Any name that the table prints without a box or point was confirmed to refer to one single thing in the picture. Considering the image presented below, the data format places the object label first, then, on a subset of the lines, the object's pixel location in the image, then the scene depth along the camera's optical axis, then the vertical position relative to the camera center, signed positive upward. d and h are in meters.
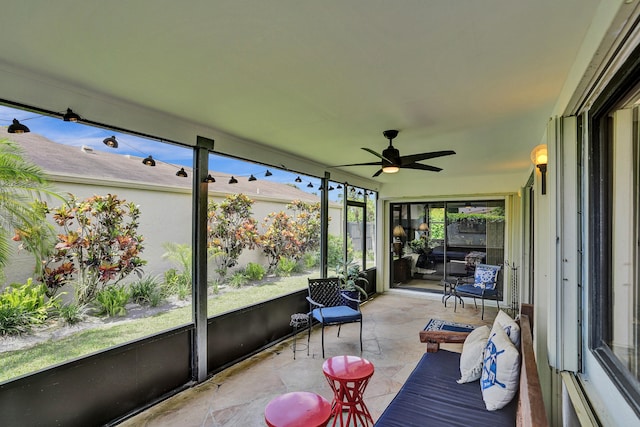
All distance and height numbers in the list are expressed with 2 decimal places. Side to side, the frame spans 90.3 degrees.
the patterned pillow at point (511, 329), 2.10 -0.77
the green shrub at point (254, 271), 4.08 -0.73
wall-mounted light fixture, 2.58 +0.46
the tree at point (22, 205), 2.08 +0.08
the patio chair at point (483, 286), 5.61 -1.31
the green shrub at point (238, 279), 3.78 -0.78
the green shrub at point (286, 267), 4.58 -0.75
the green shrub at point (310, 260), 5.03 -0.71
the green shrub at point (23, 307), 2.11 -0.64
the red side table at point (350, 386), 2.22 -1.22
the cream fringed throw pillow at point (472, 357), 2.21 -1.01
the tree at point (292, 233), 4.46 -0.26
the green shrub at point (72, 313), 2.40 -0.75
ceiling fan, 3.14 +0.56
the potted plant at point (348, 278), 4.61 -1.02
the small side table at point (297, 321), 3.95 -1.34
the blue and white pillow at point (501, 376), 1.81 -0.94
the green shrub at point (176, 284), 3.09 -0.68
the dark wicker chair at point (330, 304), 3.89 -1.22
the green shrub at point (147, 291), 2.88 -0.70
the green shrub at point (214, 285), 3.39 -0.75
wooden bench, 1.53 -1.15
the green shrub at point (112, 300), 2.64 -0.72
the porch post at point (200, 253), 3.15 -0.37
